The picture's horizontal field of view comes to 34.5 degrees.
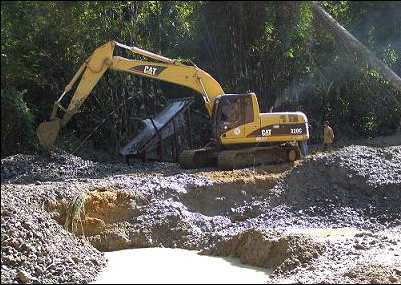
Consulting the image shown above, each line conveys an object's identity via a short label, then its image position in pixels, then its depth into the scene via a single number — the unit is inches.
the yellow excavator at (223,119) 602.9
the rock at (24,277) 350.9
